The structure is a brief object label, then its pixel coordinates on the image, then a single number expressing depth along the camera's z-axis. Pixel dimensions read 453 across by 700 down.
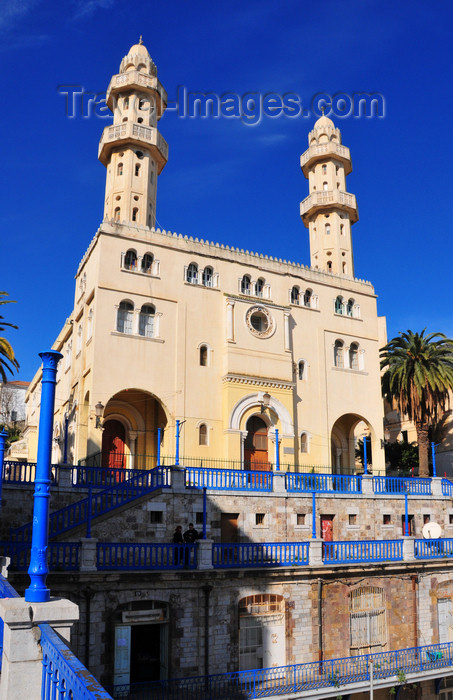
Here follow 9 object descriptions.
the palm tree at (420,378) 33.81
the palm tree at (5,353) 25.89
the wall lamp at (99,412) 25.75
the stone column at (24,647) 5.39
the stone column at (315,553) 19.94
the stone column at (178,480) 21.00
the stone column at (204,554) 18.36
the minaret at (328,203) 39.44
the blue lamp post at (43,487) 6.55
